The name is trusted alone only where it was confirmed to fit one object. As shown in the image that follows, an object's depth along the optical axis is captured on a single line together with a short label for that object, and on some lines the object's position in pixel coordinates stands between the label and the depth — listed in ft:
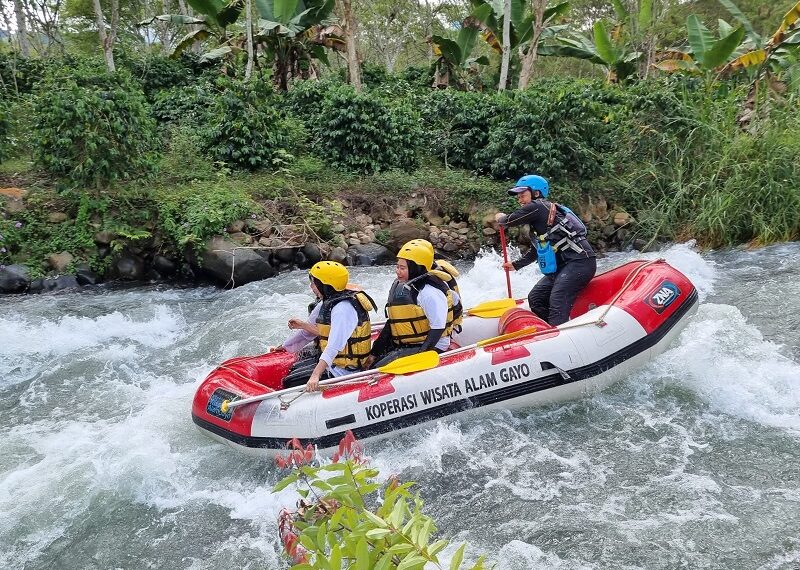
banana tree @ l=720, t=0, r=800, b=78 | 36.14
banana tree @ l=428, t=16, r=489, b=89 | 44.47
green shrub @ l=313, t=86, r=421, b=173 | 35.06
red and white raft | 15.24
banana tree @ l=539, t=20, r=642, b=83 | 43.68
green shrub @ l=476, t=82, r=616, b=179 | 33.22
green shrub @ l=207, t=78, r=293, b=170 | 34.55
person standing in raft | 18.15
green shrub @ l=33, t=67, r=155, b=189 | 28.55
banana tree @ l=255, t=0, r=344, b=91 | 40.24
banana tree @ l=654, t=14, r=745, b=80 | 35.47
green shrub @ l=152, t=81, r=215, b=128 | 40.27
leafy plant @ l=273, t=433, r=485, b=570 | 4.55
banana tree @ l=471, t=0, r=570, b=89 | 42.19
